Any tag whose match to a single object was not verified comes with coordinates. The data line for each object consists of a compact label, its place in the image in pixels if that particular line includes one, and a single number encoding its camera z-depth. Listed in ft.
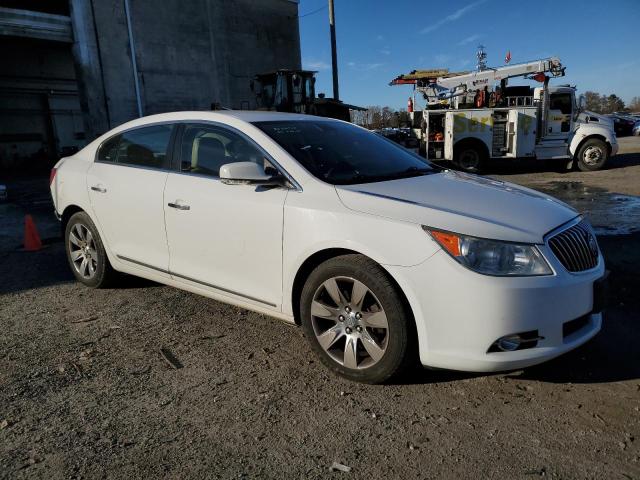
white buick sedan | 7.86
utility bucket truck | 46.73
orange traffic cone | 20.54
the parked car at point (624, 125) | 117.39
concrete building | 67.31
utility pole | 79.36
